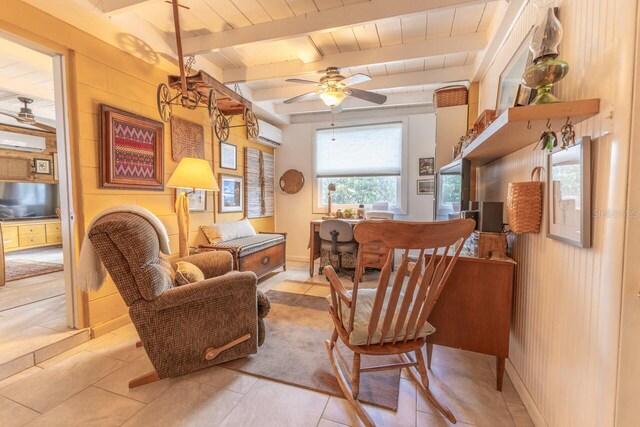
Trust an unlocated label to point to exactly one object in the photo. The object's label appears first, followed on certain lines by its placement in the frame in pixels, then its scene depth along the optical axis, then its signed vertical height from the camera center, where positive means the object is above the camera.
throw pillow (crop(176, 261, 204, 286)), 1.83 -0.51
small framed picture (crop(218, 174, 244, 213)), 3.84 +0.10
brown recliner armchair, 1.45 -0.62
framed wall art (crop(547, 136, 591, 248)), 1.01 +0.02
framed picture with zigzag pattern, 2.24 +0.44
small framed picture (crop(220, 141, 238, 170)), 3.80 +0.63
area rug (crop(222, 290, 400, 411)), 1.61 -1.10
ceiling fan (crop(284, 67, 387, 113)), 2.56 +1.08
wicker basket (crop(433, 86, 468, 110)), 2.90 +1.10
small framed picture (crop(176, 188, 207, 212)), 3.28 -0.01
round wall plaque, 5.02 +0.35
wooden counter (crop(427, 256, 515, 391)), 1.57 -0.64
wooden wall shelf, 0.99 +0.32
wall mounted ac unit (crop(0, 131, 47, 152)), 5.03 +1.12
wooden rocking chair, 1.13 -0.51
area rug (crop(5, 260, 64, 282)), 3.60 -0.98
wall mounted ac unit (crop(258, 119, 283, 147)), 4.44 +1.11
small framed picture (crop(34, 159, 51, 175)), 5.64 +0.71
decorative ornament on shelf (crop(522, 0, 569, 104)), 1.07 +0.54
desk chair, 3.73 -0.50
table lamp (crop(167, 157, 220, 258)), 2.49 +0.16
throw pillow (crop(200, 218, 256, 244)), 3.36 -0.40
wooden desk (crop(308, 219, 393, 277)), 3.71 -0.72
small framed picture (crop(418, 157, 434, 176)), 4.32 +0.53
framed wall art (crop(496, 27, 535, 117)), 1.53 +0.82
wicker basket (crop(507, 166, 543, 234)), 1.38 -0.03
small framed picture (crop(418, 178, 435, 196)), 4.33 +0.20
